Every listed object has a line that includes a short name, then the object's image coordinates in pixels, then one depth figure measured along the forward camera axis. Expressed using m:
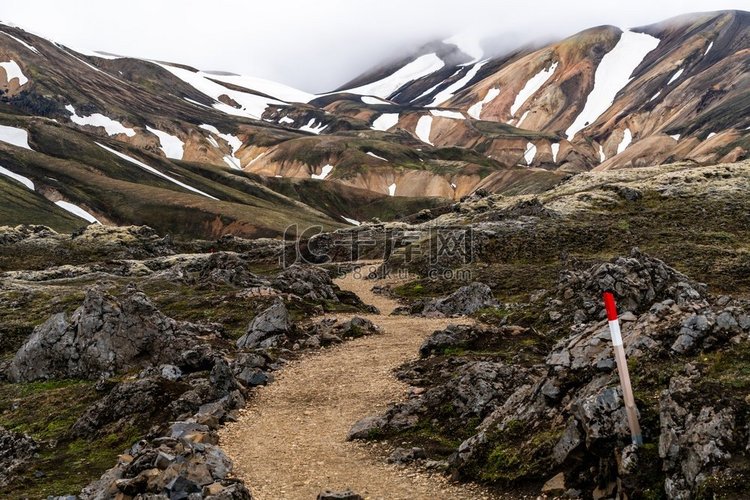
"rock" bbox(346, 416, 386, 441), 18.39
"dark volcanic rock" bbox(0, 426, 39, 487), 19.20
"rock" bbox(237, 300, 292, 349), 31.86
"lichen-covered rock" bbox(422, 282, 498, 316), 40.16
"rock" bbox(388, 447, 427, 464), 16.08
